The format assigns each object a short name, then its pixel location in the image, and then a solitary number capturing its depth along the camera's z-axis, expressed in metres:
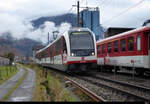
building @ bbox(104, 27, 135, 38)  46.18
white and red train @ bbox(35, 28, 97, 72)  16.20
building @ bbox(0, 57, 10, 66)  80.51
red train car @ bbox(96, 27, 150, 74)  13.05
